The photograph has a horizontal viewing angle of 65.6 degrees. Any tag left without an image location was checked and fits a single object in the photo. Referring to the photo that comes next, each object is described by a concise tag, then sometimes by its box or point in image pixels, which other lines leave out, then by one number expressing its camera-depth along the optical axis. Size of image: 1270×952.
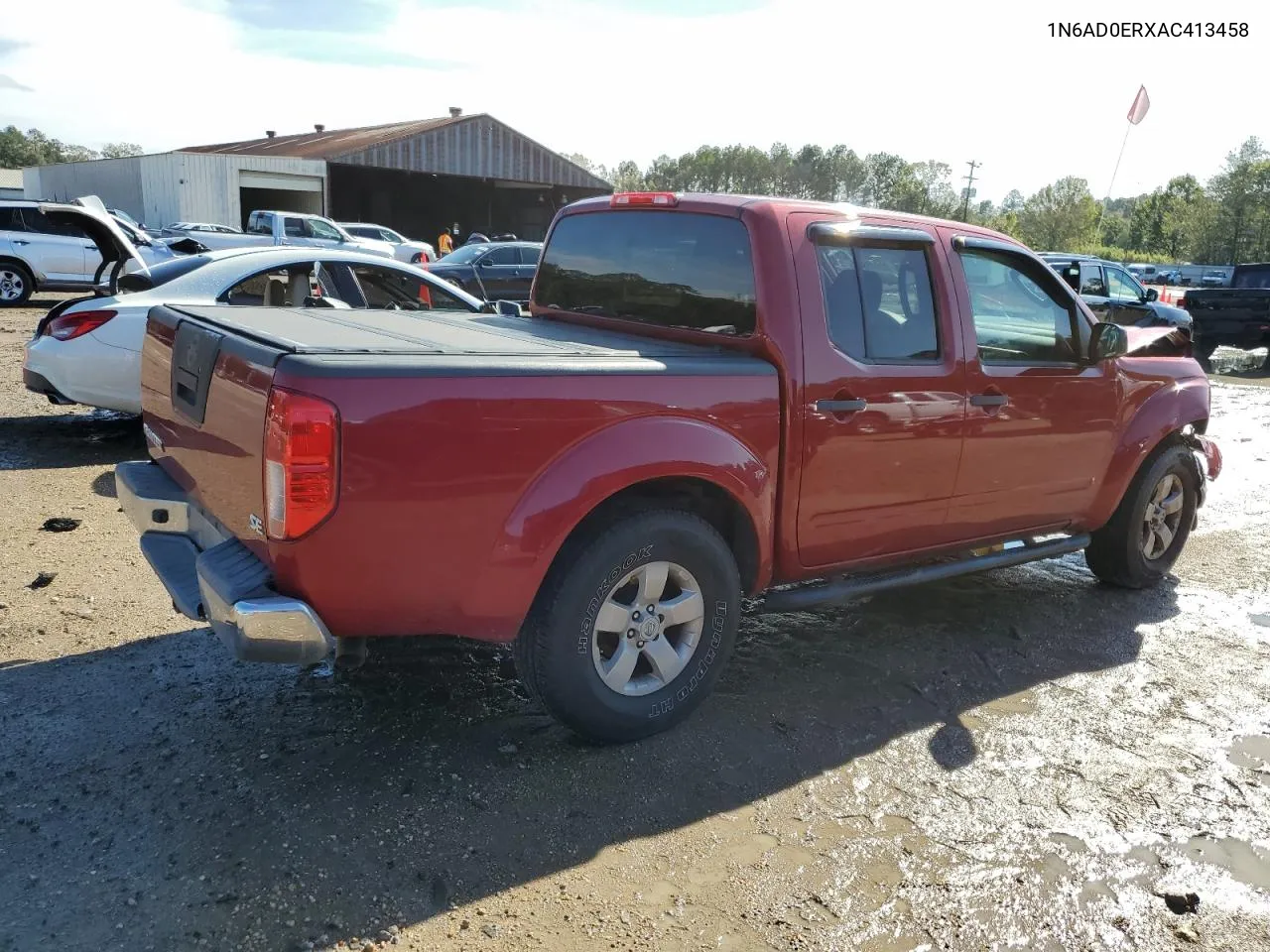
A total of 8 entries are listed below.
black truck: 16.80
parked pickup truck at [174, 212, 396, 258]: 21.76
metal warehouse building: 34.75
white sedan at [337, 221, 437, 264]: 22.98
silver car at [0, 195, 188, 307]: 16.09
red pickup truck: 2.77
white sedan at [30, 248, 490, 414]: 7.05
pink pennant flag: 20.00
